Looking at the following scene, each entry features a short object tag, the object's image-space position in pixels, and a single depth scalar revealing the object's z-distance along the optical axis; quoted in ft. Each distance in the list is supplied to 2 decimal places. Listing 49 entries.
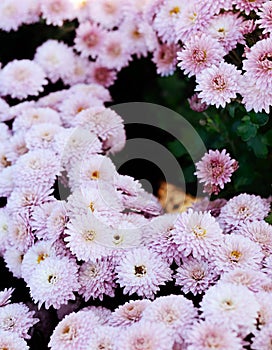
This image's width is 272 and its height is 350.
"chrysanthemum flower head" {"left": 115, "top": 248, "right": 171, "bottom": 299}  3.36
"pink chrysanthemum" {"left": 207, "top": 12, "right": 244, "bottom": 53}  3.71
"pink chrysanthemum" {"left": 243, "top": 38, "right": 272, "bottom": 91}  3.51
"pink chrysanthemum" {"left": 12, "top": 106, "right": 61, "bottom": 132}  4.01
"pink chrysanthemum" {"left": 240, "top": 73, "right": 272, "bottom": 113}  3.55
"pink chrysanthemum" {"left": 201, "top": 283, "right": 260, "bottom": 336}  3.02
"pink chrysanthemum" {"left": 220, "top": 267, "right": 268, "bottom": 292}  3.20
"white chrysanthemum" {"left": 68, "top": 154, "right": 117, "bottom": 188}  3.71
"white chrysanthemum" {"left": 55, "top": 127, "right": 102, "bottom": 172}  3.80
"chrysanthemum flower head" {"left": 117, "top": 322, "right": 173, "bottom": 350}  3.04
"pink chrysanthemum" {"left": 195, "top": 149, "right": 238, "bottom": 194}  3.69
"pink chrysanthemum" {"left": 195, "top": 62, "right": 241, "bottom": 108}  3.57
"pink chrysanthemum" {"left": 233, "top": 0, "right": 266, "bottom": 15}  3.69
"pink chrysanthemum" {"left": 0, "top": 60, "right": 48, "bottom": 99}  4.20
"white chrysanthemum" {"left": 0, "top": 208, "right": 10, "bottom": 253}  3.70
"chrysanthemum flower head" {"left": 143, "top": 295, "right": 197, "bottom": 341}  3.09
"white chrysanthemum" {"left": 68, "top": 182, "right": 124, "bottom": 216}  3.52
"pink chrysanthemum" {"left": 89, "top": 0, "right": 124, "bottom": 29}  4.38
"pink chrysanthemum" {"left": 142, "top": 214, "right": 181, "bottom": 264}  3.45
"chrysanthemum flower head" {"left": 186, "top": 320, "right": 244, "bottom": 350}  2.97
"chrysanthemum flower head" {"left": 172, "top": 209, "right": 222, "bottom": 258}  3.38
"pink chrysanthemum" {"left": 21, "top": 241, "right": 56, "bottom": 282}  3.51
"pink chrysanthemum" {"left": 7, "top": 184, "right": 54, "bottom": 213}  3.66
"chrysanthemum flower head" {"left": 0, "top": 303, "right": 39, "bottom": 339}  3.38
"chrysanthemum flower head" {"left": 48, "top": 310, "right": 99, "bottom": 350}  3.21
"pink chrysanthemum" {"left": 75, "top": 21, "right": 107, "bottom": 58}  4.39
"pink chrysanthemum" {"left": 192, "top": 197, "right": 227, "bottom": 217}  3.82
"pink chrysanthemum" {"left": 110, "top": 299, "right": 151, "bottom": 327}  3.22
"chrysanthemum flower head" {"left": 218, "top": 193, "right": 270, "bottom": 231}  3.59
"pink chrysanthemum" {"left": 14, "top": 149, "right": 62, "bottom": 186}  3.71
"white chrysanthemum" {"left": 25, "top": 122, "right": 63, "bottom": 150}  3.86
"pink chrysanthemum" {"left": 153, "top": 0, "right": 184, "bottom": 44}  3.96
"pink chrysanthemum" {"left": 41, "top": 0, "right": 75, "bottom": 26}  4.33
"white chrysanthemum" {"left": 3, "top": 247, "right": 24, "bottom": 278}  3.64
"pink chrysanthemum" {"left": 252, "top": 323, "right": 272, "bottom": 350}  3.00
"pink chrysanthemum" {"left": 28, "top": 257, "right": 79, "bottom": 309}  3.38
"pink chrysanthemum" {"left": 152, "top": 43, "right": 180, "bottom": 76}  4.10
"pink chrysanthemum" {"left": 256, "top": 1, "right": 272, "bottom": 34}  3.57
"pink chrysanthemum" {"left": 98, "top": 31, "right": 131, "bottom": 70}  4.38
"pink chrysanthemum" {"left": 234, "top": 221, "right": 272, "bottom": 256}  3.44
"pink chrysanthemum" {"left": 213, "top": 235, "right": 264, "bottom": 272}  3.32
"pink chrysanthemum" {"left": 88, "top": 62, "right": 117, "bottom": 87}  4.42
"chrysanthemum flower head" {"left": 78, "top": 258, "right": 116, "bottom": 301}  3.43
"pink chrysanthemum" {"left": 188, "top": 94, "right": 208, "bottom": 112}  3.85
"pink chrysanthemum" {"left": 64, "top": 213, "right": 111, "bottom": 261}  3.42
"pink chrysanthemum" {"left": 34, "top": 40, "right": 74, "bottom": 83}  4.34
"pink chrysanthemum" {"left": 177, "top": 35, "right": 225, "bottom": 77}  3.66
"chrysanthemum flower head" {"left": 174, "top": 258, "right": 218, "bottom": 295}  3.35
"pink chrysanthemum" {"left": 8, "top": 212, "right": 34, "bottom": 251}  3.61
